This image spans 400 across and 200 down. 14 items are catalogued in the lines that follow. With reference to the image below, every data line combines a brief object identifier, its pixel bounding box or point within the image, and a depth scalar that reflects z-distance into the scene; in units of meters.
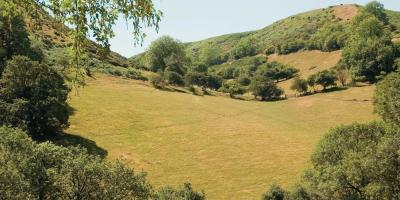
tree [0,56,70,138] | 62.28
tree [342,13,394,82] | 126.19
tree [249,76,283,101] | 125.56
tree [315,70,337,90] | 122.36
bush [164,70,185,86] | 131.00
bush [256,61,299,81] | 165.25
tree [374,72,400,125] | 51.53
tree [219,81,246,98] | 131.25
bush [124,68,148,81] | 122.60
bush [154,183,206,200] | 42.50
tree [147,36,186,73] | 168.50
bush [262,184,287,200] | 50.66
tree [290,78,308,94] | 125.06
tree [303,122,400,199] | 39.06
